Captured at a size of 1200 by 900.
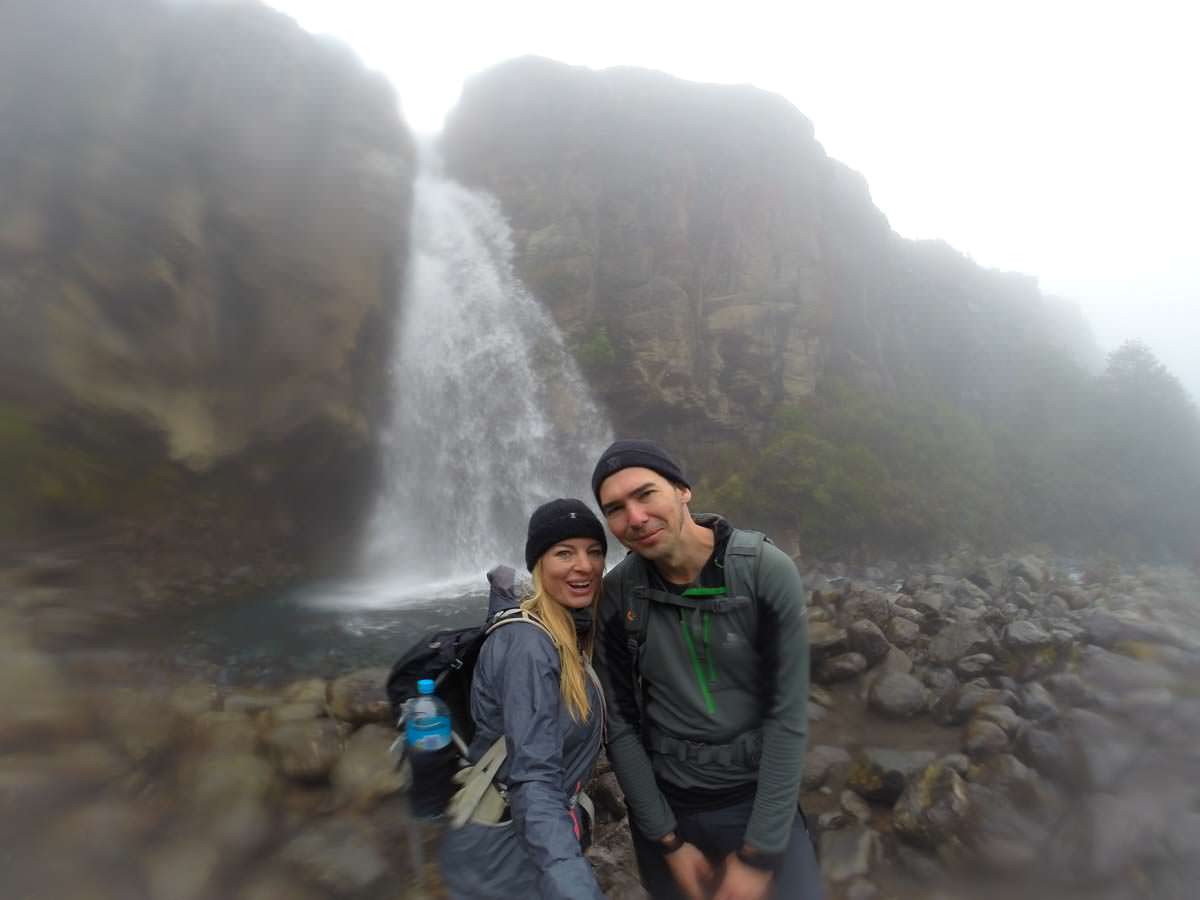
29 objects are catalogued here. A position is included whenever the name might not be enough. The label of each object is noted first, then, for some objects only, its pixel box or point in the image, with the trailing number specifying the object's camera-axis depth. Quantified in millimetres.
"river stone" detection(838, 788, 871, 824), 4059
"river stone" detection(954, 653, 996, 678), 6207
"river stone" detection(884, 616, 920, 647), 7441
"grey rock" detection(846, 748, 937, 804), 4156
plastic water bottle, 1712
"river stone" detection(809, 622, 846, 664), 6629
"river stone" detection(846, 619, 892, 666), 6734
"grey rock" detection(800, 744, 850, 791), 4551
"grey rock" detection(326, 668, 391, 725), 5098
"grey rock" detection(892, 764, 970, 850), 3443
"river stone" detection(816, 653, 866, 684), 6445
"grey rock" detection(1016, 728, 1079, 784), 3491
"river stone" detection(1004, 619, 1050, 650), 6296
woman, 1515
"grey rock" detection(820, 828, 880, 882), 3486
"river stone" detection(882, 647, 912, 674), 6516
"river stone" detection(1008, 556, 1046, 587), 11695
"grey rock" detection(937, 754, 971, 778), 4064
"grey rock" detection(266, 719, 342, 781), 4066
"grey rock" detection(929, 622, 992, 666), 6590
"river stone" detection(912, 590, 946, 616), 8360
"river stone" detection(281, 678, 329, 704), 5500
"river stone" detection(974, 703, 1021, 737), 4608
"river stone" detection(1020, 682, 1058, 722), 4484
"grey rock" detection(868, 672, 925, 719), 5758
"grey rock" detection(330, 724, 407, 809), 3803
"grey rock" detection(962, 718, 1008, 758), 4352
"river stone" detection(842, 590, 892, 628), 8156
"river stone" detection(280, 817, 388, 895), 2947
